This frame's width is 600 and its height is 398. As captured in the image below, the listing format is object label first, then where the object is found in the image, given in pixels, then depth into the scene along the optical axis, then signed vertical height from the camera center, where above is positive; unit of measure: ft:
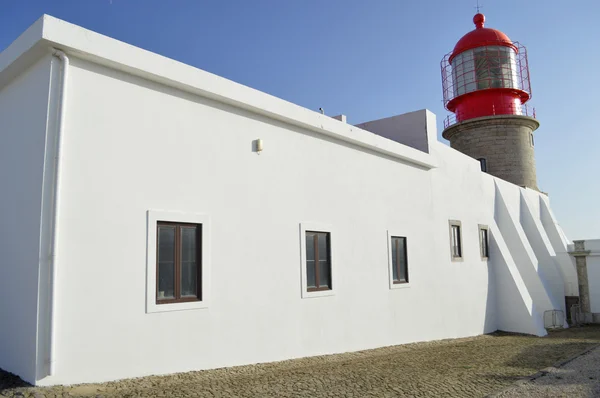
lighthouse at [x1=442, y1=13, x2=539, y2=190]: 63.57 +20.06
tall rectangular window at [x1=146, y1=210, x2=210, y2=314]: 19.08 +0.26
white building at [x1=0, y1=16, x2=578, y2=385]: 16.92 +2.03
